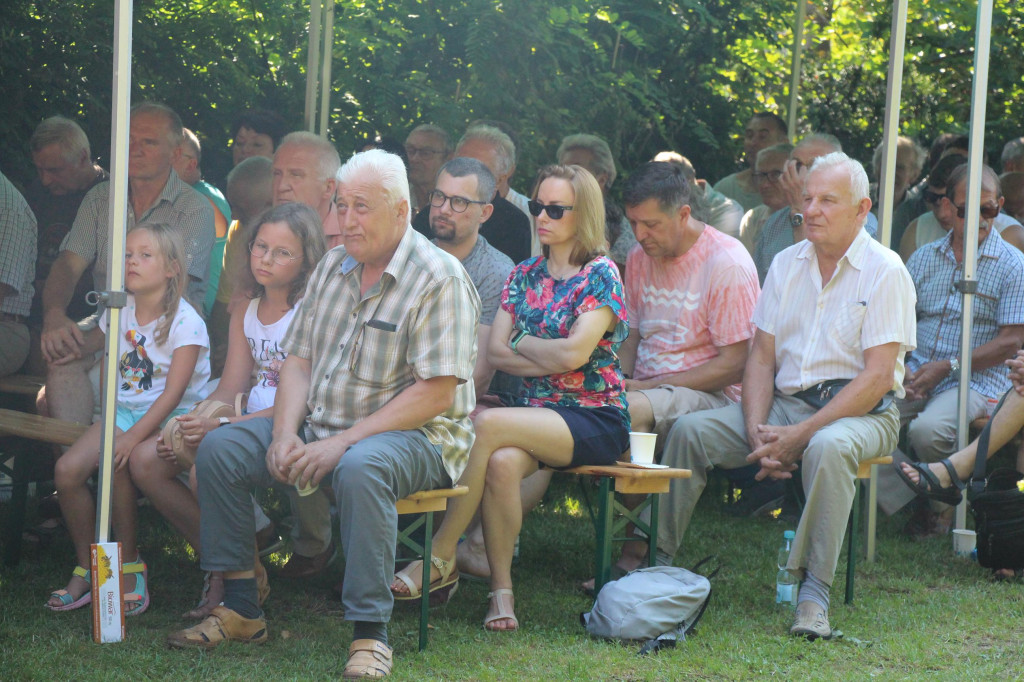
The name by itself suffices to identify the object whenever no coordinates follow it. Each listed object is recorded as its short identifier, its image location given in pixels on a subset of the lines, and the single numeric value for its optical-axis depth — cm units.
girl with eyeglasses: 794
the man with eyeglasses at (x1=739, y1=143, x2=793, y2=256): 1210
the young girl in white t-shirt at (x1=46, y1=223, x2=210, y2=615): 754
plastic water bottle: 796
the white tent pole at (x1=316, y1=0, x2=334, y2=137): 1170
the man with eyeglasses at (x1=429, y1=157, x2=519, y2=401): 873
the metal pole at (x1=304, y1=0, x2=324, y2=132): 1153
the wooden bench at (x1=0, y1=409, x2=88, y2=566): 756
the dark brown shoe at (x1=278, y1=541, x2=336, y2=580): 818
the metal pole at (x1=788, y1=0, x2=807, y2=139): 1401
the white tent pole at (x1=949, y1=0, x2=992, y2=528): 919
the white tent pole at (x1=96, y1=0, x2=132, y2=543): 685
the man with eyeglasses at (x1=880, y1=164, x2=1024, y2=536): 974
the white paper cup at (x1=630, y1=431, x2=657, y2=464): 769
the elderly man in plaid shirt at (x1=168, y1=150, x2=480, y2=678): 669
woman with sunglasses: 736
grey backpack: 700
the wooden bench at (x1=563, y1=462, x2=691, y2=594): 745
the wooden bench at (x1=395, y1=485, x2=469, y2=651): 672
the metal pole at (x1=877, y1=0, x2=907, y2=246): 893
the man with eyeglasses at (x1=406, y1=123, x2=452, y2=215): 1165
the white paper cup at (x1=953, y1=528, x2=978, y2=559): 926
